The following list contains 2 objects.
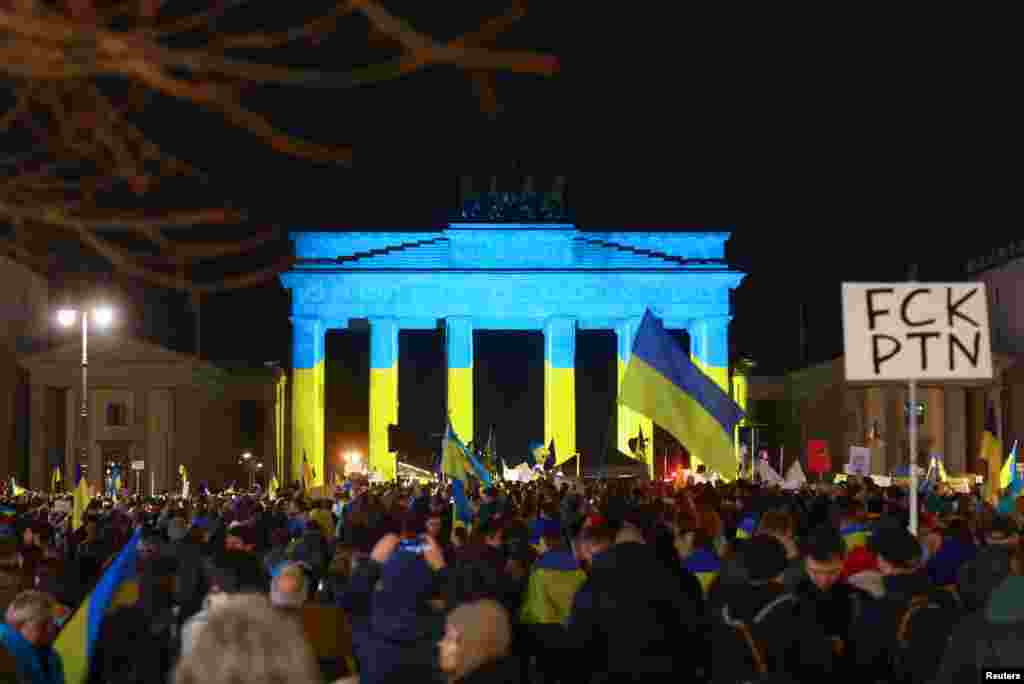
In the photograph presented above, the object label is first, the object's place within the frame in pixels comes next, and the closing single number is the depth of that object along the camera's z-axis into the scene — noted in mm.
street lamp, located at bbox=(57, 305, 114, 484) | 52281
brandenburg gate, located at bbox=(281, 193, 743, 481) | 90062
